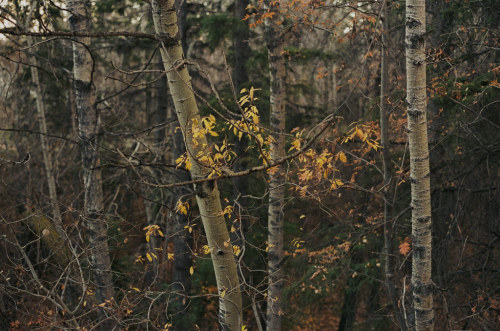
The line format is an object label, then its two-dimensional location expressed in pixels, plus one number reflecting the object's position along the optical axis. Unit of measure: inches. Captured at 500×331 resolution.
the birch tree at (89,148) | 226.2
